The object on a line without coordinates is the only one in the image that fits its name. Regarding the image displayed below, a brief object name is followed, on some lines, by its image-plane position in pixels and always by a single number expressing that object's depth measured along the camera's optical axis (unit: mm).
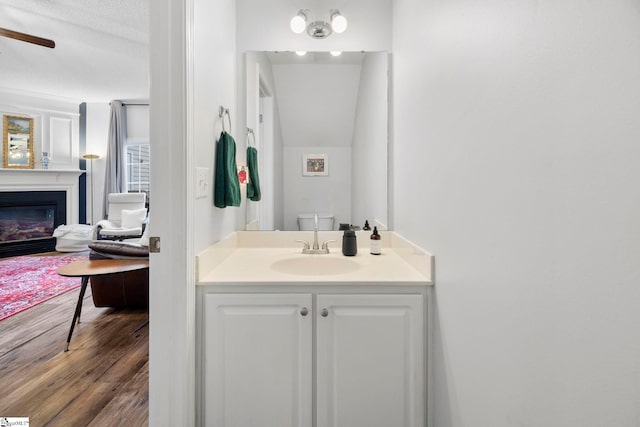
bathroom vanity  1331
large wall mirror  2078
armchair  5441
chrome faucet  1910
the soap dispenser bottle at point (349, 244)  1855
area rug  3229
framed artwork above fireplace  5508
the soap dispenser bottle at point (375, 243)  1869
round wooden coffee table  2512
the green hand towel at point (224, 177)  1574
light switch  1337
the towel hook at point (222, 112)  1662
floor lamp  6343
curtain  6355
